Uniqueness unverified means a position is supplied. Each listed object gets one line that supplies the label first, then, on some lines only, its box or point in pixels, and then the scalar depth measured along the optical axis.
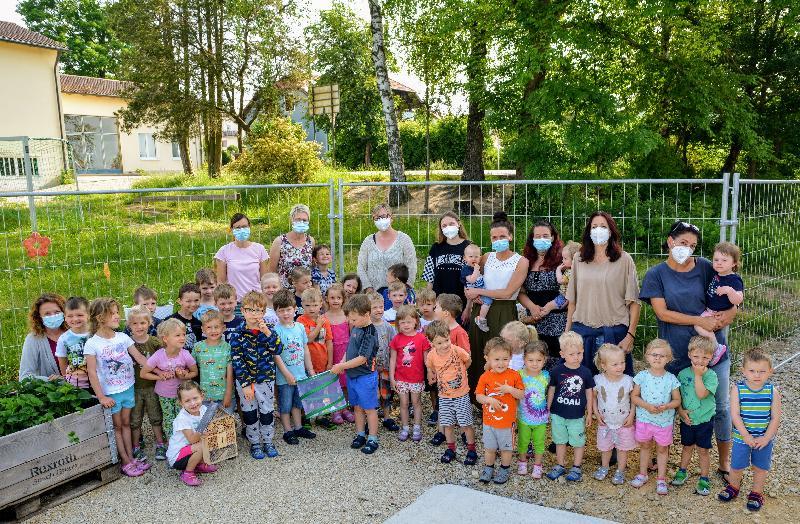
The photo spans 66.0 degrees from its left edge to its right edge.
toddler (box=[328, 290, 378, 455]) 5.07
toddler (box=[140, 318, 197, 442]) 4.69
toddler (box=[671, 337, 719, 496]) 4.15
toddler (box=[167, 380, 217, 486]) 4.54
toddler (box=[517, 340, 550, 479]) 4.47
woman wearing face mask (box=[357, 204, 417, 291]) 6.07
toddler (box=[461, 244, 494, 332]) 5.31
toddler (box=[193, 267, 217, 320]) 5.41
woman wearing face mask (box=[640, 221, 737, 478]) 4.34
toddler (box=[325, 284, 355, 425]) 5.55
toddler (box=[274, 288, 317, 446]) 5.16
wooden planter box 4.00
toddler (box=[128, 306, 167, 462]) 4.85
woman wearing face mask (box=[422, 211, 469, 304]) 5.64
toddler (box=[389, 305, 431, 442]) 5.09
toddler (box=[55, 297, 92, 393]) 4.72
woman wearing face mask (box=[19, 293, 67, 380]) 4.90
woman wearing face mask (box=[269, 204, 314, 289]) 6.20
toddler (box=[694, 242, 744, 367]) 4.28
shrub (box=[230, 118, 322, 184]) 17.03
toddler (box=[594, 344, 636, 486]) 4.34
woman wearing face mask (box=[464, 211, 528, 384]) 5.14
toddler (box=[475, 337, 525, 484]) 4.40
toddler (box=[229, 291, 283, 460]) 4.82
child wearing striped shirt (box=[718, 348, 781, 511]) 3.94
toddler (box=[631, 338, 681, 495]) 4.22
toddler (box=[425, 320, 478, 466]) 4.75
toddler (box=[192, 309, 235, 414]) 4.83
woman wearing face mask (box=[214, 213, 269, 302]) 5.91
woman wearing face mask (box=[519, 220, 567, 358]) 5.18
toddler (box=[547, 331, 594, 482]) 4.41
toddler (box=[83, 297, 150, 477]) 4.57
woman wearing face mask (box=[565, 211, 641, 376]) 4.61
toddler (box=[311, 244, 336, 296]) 6.15
